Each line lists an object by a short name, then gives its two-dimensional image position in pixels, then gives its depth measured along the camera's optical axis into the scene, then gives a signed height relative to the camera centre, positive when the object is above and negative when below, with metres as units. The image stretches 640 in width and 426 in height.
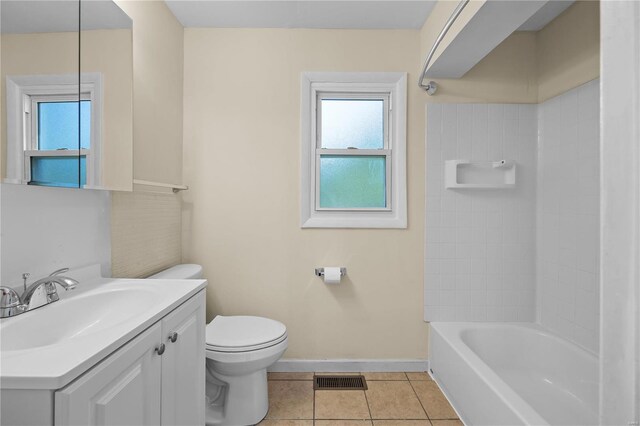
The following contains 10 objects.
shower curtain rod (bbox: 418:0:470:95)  1.45 +0.88
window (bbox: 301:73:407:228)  2.19 +0.43
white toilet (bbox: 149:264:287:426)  1.60 -0.78
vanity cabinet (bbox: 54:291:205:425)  0.72 -0.48
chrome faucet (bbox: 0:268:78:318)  0.97 -0.27
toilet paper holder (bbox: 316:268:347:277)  2.14 -0.40
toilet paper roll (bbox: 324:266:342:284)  2.11 -0.41
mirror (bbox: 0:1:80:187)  0.98 +0.40
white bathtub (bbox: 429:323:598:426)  1.45 -0.89
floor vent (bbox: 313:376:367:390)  2.01 -1.09
